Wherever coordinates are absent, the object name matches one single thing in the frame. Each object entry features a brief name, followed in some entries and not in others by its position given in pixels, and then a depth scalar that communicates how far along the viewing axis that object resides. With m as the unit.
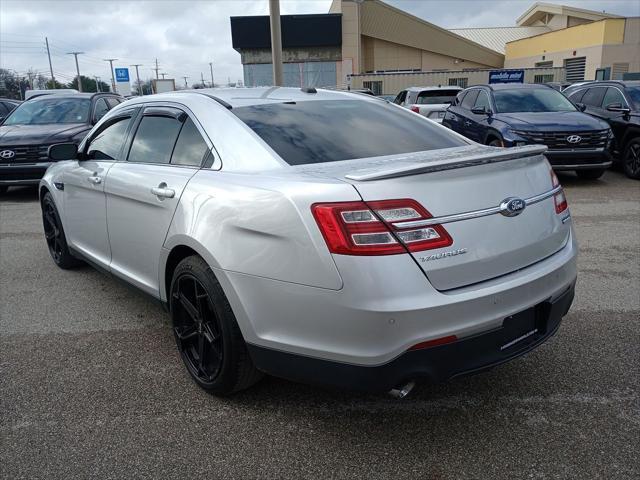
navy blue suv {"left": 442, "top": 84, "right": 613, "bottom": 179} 8.74
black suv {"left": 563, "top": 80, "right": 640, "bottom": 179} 9.65
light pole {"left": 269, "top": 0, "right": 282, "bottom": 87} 12.26
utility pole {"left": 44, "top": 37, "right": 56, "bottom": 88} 80.32
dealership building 36.53
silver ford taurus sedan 2.11
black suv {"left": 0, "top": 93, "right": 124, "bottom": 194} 9.07
